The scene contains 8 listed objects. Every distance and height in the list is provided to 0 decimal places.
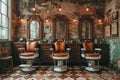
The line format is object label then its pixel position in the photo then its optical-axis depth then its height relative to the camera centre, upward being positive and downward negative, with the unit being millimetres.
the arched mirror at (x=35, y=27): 6082 +633
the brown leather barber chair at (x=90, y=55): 4660 -595
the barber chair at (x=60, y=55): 4638 -586
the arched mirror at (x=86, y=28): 6090 +575
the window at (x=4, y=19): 4979 +880
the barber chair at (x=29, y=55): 4645 -584
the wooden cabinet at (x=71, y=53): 5547 -616
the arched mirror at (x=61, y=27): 6082 +628
